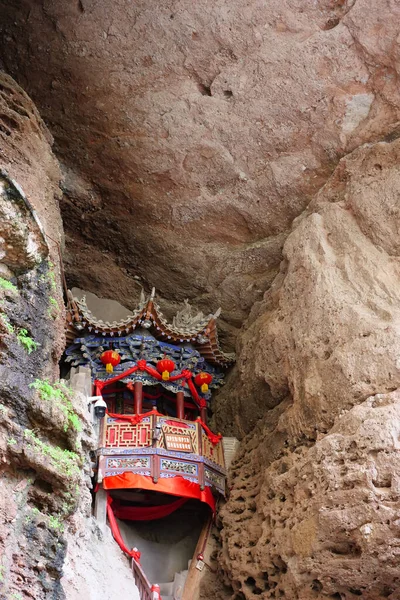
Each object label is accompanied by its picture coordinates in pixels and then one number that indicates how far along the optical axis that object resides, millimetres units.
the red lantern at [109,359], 10867
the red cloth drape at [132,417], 10328
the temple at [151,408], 9766
